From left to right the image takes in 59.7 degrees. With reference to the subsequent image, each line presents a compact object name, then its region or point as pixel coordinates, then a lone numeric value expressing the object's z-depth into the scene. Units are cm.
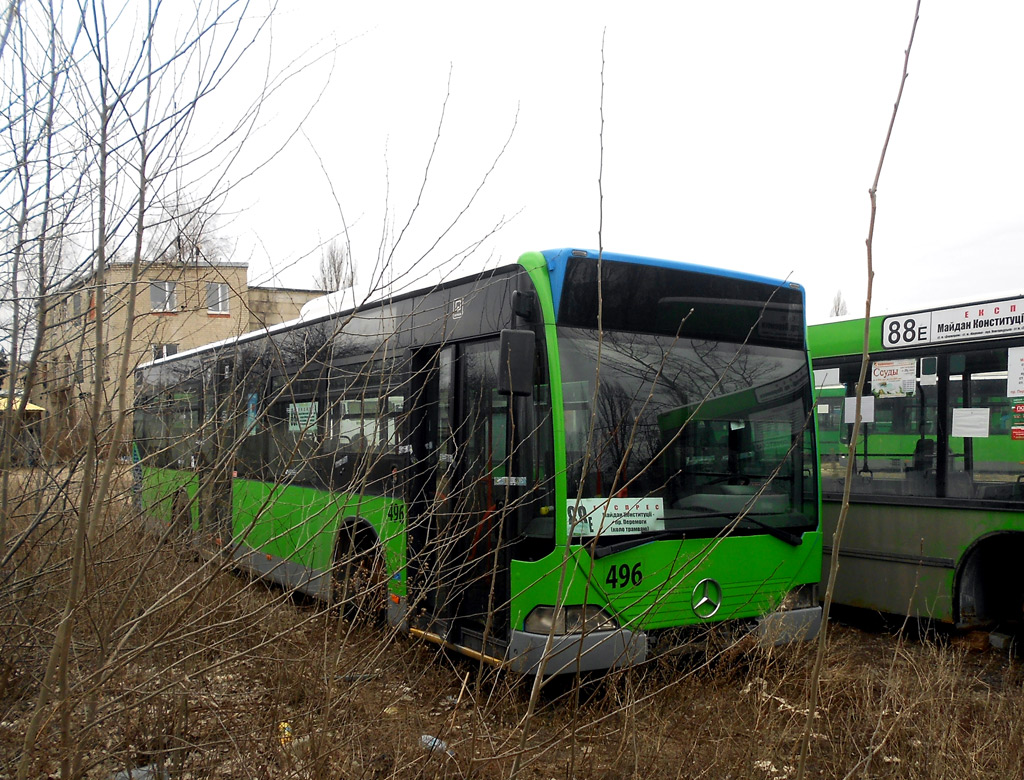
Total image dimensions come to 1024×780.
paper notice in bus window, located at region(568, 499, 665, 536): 491
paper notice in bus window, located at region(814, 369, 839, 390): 800
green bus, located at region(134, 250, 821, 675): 429
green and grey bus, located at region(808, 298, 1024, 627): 663
